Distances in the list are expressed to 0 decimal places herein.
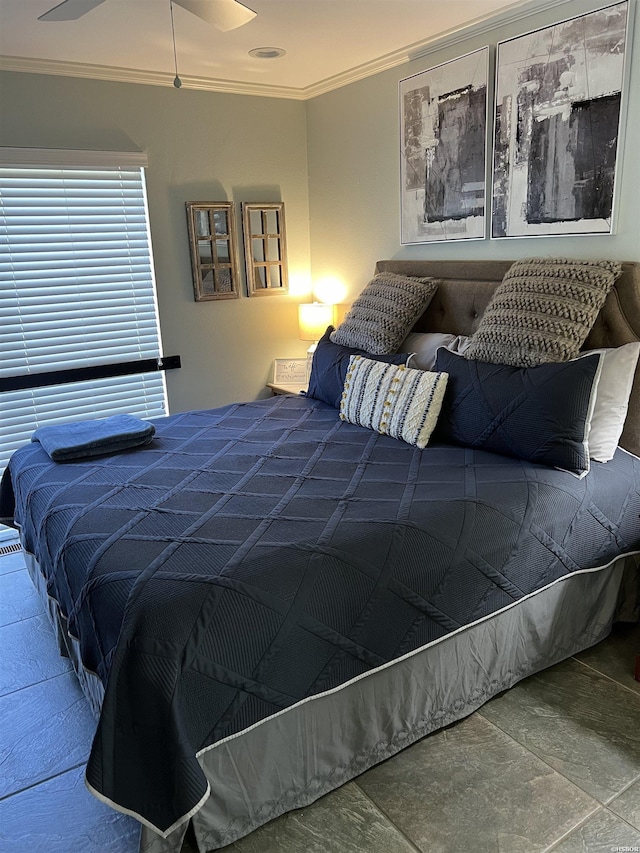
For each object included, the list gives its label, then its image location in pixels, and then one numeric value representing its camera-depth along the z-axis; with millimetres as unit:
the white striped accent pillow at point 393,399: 2607
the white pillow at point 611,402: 2332
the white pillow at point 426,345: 2956
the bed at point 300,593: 1523
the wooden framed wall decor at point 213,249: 3918
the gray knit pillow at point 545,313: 2396
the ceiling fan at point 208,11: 2014
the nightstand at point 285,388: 4252
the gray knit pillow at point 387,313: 3145
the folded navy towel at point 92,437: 2594
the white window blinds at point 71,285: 3432
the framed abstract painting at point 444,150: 3031
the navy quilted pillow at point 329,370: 3207
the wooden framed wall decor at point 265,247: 4145
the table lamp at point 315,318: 4117
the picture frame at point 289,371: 4352
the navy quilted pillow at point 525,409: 2215
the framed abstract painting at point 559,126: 2475
